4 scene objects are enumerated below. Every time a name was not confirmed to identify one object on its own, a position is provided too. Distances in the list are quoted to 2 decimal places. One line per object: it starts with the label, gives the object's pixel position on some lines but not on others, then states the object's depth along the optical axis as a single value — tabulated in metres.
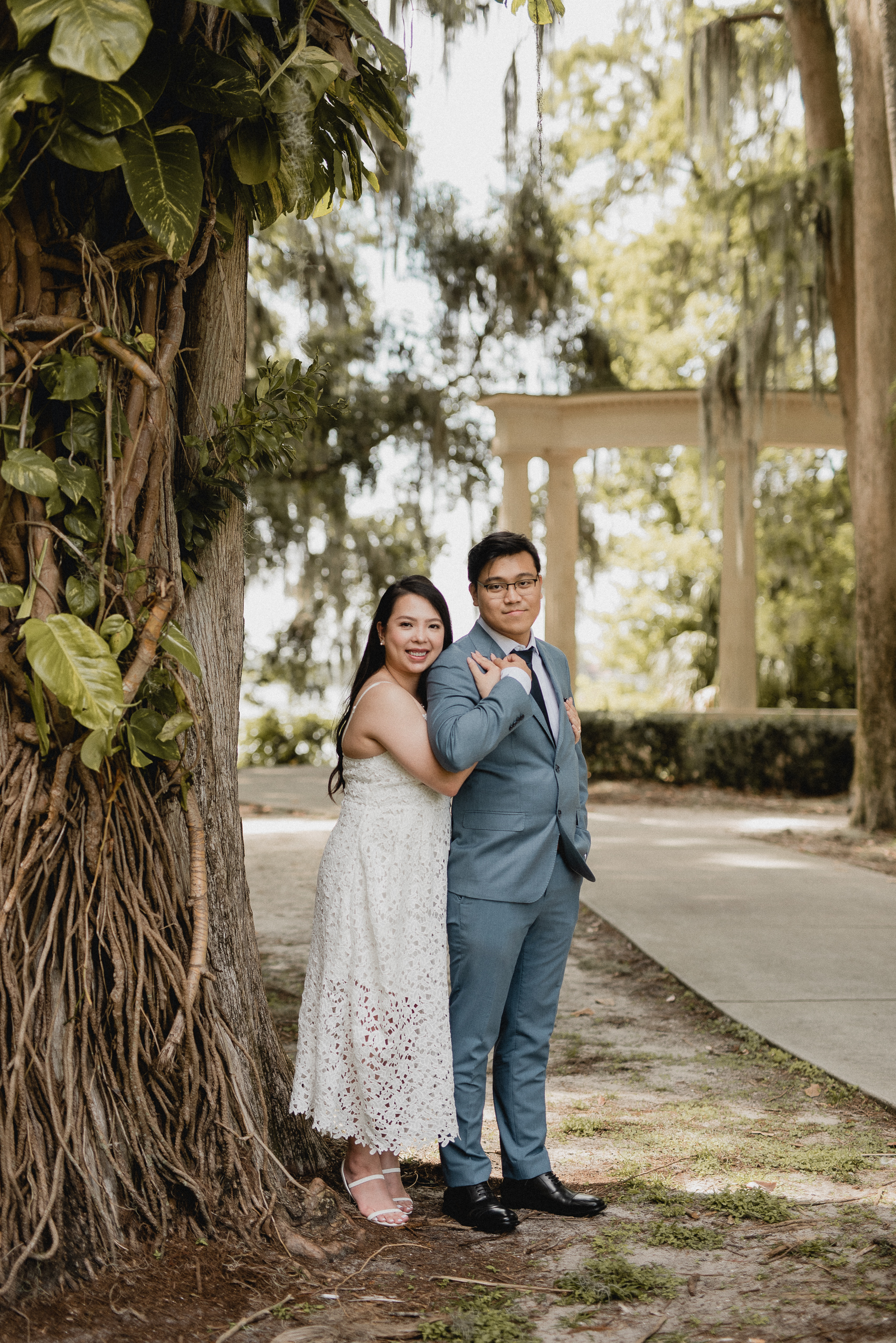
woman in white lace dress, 2.86
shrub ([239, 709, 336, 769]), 16.97
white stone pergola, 13.62
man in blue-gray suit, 2.97
